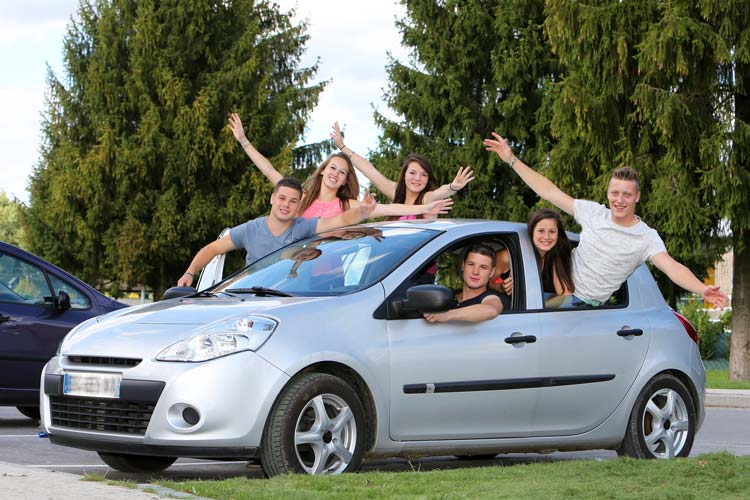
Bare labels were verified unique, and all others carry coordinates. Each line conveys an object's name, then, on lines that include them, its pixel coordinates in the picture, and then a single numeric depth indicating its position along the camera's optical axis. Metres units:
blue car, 15.03
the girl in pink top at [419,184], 13.33
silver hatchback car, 9.36
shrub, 49.69
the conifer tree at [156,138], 54.10
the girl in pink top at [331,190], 13.44
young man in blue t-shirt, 12.55
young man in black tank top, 11.02
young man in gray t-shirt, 11.78
